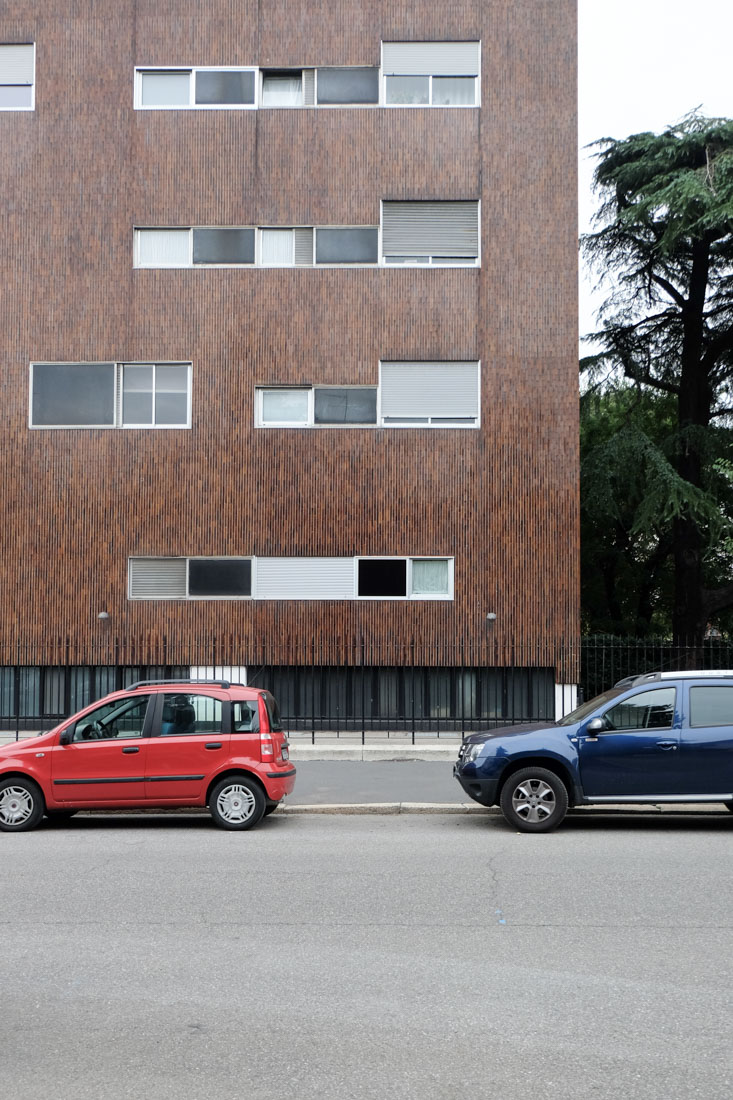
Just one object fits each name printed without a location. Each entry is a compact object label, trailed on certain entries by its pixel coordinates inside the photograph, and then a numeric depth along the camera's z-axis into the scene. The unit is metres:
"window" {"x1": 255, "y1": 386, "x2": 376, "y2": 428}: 22.30
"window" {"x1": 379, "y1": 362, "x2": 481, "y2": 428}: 22.28
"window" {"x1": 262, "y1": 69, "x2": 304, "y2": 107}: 22.86
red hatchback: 11.69
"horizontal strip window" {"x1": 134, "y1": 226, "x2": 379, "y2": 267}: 22.58
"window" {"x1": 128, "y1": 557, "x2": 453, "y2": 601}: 22.08
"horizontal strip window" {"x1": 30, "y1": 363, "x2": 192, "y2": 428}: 22.44
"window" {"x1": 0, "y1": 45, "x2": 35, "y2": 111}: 22.91
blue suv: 11.36
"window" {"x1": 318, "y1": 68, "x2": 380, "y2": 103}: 22.73
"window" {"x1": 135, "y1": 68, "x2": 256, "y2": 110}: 22.77
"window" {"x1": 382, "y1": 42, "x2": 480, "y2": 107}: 22.72
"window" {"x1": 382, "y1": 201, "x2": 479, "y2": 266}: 22.55
